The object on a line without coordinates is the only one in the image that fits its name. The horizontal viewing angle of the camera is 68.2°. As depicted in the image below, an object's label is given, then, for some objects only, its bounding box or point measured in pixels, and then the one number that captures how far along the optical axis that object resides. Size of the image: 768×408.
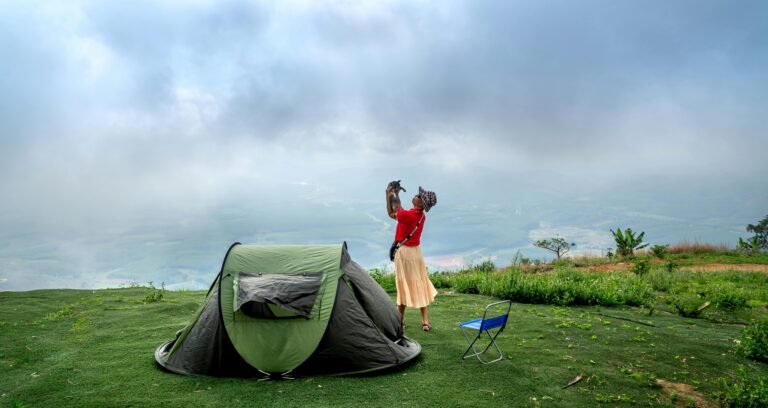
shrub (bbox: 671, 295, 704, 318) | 11.96
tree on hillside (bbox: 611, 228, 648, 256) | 26.08
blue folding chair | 7.33
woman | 9.27
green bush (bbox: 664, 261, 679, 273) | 17.98
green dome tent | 7.30
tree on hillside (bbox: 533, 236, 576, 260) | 30.38
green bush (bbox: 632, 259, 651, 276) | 17.17
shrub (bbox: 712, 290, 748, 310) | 12.46
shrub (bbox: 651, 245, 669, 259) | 23.92
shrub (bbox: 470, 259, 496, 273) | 19.73
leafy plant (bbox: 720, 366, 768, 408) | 6.31
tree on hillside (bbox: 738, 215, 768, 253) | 24.68
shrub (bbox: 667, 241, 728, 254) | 25.14
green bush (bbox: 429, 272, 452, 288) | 16.39
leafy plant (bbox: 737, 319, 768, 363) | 8.47
